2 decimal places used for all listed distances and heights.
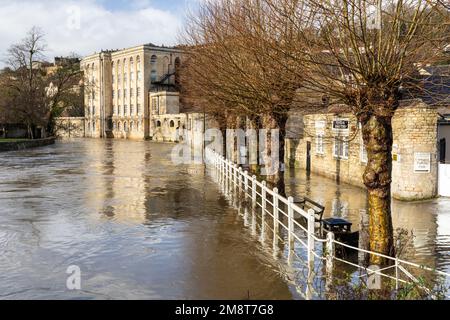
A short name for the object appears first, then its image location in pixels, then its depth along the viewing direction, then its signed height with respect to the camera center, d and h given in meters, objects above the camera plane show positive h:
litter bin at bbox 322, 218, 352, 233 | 10.37 -1.92
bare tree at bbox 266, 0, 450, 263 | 8.46 +1.12
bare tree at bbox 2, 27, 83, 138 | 60.22 +5.16
